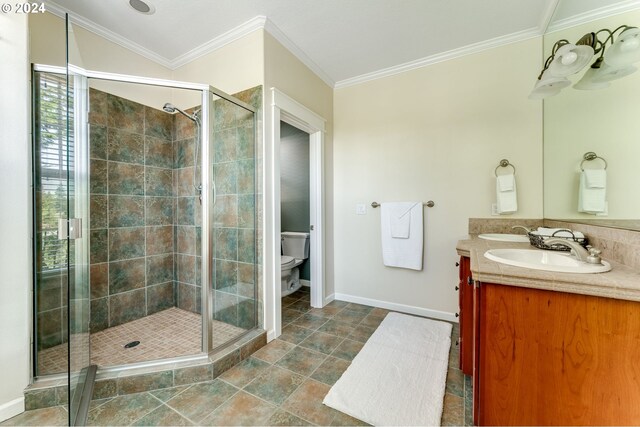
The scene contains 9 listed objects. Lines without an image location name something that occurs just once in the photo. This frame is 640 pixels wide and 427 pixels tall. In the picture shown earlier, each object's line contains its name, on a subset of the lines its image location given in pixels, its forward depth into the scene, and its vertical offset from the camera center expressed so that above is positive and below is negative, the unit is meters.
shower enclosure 1.40 -0.07
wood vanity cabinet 0.83 -0.53
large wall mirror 1.17 +0.44
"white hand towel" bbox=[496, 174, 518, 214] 2.08 +0.14
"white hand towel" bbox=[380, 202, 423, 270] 2.50 -0.30
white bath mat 1.32 -1.05
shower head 2.09 +0.87
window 1.37 +0.26
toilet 3.12 -0.57
